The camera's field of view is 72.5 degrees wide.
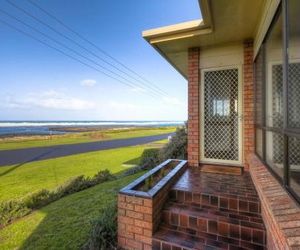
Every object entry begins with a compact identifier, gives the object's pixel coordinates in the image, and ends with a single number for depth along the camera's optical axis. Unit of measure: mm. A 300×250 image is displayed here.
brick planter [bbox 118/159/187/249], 2760
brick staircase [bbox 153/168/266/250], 2598
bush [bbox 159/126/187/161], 7076
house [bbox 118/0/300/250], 2035
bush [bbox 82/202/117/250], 2850
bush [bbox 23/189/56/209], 4836
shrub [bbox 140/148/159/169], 8406
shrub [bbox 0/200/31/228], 4226
